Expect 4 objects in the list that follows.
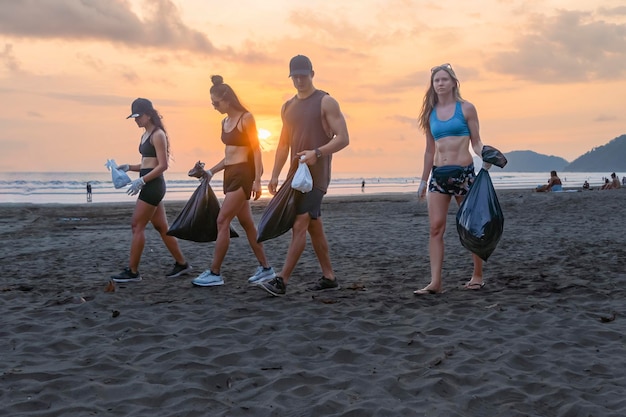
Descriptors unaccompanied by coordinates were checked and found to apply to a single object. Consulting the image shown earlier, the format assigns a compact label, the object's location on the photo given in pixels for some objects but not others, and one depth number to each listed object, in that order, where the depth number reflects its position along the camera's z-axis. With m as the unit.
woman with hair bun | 5.57
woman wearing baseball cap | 5.98
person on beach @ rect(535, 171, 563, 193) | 25.40
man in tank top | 5.03
